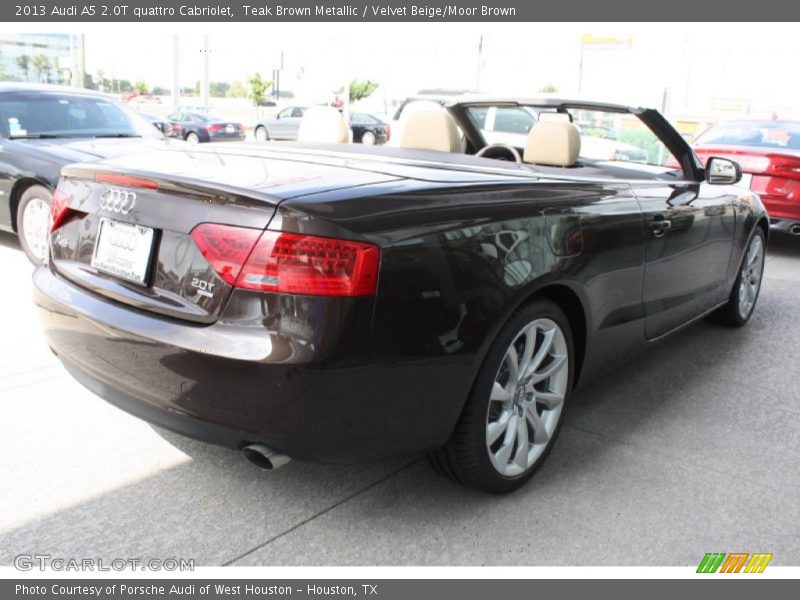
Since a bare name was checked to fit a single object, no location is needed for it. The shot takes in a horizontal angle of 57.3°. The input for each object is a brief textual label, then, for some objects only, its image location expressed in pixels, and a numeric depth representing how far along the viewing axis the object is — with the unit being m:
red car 7.57
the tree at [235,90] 93.00
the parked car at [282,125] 26.53
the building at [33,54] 60.89
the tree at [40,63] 63.97
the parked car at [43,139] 5.85
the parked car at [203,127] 25.59
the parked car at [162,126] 8.68
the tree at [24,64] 61.22
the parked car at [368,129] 27.00
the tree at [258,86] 47.56
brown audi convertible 2.00
